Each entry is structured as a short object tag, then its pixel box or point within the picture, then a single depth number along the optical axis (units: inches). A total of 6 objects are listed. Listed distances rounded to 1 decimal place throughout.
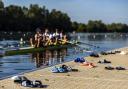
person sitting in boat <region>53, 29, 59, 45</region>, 955.8
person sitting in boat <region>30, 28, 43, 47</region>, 796.1
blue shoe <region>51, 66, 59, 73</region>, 414.8
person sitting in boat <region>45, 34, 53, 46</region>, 900.8
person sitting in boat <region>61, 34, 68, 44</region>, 991.1
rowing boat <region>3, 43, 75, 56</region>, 665.1
